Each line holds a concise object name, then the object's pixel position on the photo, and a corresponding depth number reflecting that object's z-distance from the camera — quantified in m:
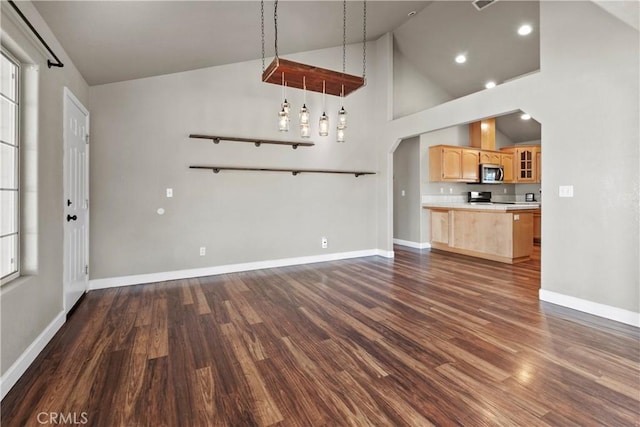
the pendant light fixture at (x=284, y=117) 3.02
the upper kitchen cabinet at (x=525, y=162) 7.43
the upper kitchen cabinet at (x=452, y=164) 6.44
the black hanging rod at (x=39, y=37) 1.77
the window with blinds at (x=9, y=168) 2.02
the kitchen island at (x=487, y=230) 5.09
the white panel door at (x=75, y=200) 2.88
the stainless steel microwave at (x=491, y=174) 6.87
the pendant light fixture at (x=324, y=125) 3.04
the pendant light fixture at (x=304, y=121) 3.04
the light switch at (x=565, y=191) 3.12
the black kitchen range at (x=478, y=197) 7.13
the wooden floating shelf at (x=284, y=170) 4.32
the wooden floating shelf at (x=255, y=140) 4.25
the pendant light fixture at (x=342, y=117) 3.23
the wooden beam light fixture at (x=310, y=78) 2.79
